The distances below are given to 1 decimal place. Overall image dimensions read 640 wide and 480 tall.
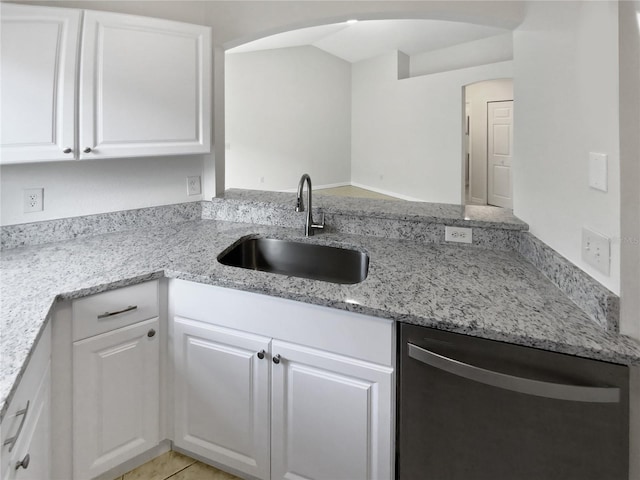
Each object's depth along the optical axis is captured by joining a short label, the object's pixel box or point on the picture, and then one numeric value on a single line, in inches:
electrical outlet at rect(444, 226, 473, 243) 74.0
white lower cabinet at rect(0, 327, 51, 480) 34.5
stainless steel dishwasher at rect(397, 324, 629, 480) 39.3
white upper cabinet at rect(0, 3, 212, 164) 61.0
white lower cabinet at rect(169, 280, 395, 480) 50.4
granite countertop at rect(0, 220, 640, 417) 40.9
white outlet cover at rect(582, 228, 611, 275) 42.0
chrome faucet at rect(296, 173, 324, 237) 74.8
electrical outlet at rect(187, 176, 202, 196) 93.1
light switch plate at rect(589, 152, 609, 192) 42.0
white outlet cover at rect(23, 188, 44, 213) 72.2
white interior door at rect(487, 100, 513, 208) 288.8
